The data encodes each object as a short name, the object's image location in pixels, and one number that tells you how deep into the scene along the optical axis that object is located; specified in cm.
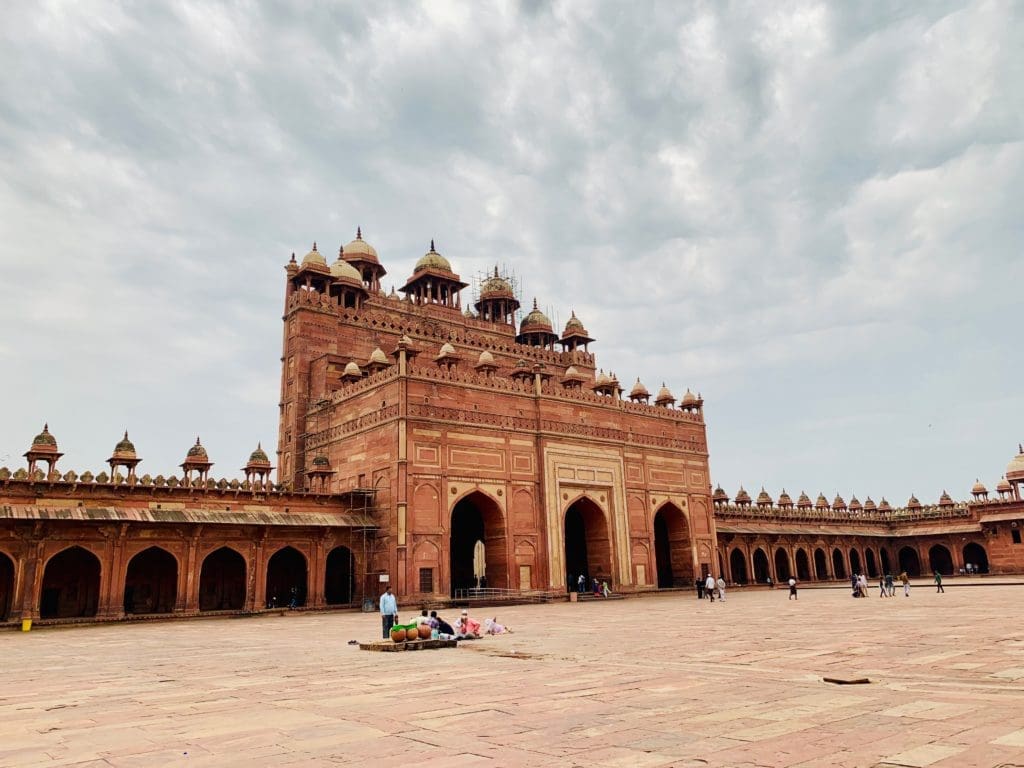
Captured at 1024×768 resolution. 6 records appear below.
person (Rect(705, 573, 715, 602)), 3078
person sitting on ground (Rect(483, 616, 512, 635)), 1656
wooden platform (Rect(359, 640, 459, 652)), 1326
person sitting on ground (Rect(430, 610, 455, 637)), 1496
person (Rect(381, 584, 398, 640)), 1616
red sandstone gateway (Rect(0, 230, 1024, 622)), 2616
